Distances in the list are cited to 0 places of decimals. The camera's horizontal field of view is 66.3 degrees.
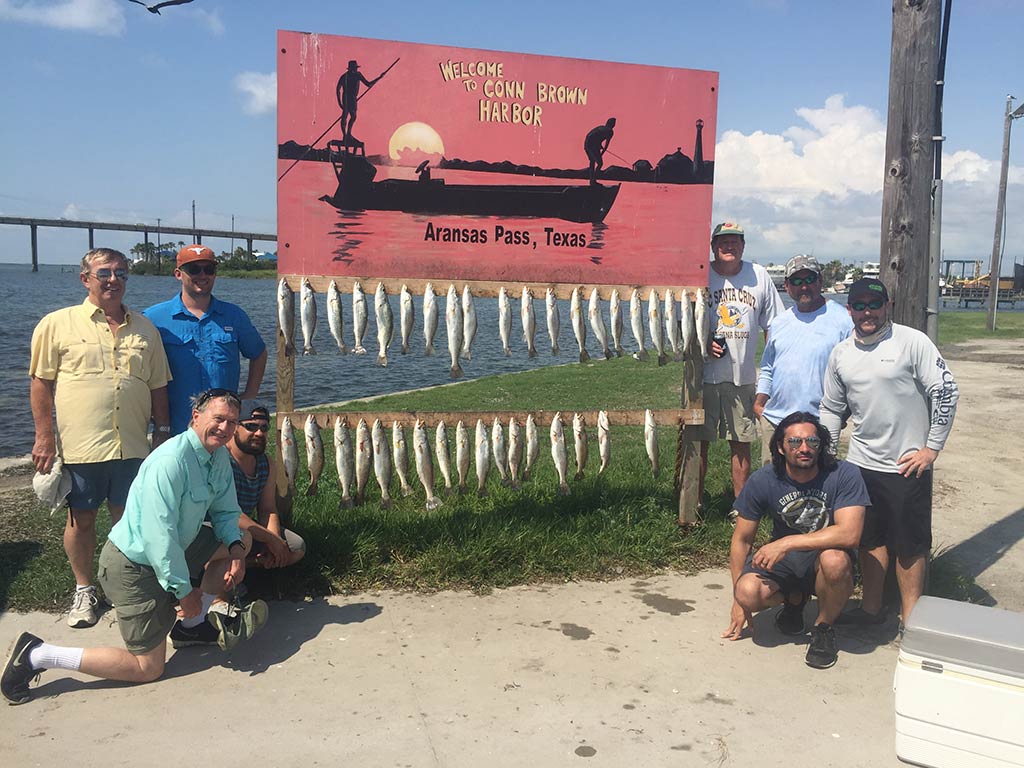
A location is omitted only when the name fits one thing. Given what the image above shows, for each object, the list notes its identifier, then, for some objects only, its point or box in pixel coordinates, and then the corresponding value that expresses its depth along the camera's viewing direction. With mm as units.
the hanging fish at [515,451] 5234
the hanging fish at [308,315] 4730
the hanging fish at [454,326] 5016
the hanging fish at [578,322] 5188
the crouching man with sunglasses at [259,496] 4473
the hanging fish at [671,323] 5461
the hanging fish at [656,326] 5395
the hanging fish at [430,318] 4895
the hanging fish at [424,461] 5020
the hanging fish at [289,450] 4836
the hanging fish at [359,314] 4898
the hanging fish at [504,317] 5042
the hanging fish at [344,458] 4938
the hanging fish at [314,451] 4934
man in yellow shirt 4305
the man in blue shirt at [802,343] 5293
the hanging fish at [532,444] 5270
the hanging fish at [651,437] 5484
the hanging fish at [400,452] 5039
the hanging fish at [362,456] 5008
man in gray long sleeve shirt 4316
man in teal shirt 3619
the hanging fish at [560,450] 5266
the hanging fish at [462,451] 5223
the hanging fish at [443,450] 5098
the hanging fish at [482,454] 5246
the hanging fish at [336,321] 4723
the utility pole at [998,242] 25547
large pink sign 4969
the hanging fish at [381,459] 5039
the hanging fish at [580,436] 5418
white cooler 2871
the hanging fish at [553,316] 5148
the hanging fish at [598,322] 5285
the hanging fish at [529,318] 5078
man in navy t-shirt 4148
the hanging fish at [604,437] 5383
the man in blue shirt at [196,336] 4680
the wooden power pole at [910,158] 4883
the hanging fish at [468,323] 5039
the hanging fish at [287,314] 4824
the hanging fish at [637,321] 5320
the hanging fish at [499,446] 5211
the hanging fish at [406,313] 4969
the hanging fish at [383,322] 4871
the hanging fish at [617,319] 5316
